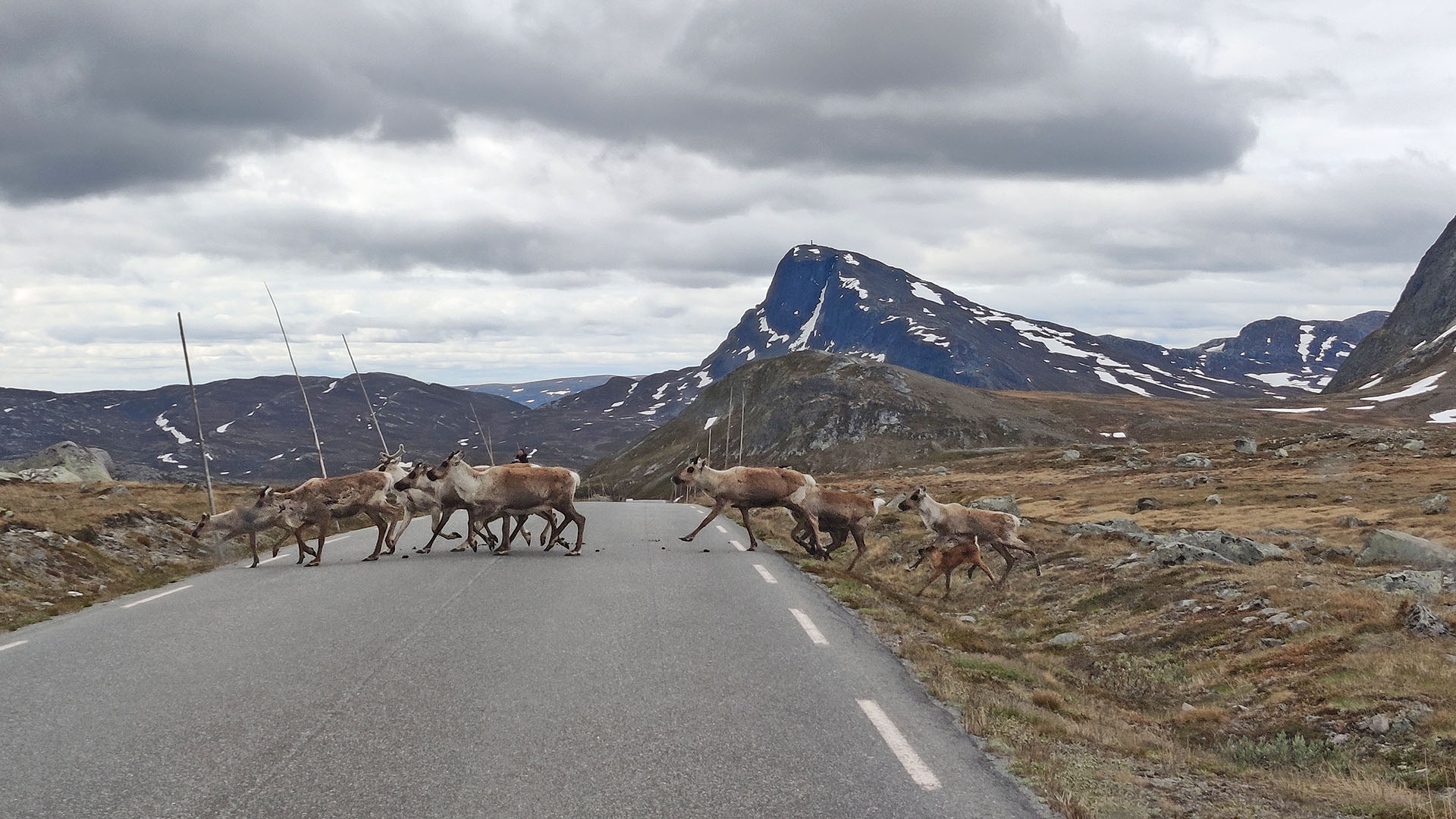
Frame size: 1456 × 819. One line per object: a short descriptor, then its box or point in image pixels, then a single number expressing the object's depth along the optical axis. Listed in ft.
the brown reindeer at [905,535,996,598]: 61.57
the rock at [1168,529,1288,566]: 61.87
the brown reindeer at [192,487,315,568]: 68.23
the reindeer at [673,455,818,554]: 70.08
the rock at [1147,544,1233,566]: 58.65
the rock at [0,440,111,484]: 197.88
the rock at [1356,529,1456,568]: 60.59
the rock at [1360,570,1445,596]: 46.52
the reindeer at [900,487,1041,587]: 64.69
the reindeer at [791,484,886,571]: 69.51
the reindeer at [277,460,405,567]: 68.23
